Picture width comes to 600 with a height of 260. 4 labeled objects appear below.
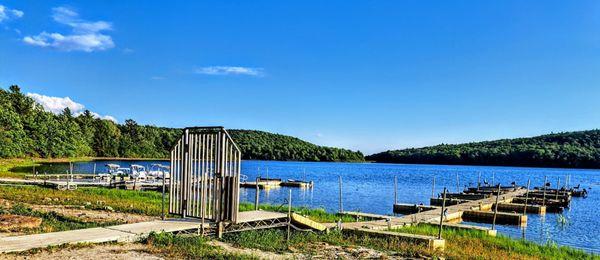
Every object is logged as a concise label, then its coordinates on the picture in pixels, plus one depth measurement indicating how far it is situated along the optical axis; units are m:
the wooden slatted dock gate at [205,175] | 15.70
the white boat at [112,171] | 52.47
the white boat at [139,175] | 53.79
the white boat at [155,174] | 57.72
